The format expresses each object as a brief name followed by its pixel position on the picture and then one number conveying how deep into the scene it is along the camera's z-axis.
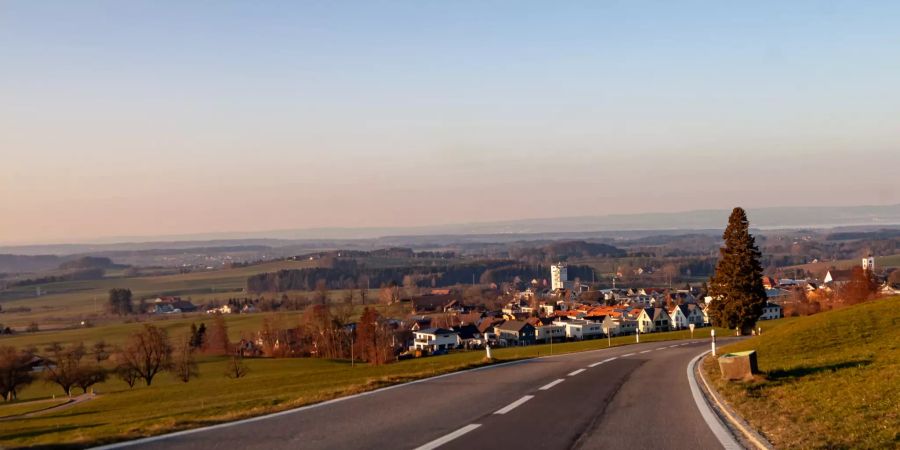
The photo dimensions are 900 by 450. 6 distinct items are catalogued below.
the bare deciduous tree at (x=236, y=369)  60.87
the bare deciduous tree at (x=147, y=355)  61.41
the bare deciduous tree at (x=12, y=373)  56.94
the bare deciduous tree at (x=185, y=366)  60.53
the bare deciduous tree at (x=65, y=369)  58.22
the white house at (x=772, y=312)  98.19
